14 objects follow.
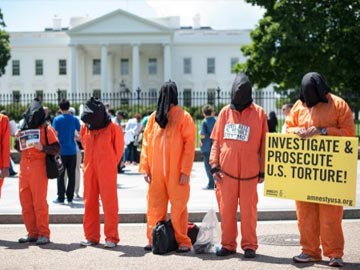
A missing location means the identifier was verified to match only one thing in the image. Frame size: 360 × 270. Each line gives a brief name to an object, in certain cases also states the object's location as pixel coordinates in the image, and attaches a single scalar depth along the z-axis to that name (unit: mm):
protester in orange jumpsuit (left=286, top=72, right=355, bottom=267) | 7129
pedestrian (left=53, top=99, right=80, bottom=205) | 12375
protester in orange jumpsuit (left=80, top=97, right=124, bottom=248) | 8555
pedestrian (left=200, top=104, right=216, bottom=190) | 14477
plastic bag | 8078
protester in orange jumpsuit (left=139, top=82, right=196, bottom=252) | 8023
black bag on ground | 7922
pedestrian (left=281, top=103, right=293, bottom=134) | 14016
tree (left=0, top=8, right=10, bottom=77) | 54919
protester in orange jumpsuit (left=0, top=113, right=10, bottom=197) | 9023
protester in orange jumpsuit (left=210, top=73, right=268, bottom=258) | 7746
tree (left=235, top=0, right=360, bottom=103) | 31516
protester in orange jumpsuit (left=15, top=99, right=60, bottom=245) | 8772
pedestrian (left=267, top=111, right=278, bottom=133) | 21156
